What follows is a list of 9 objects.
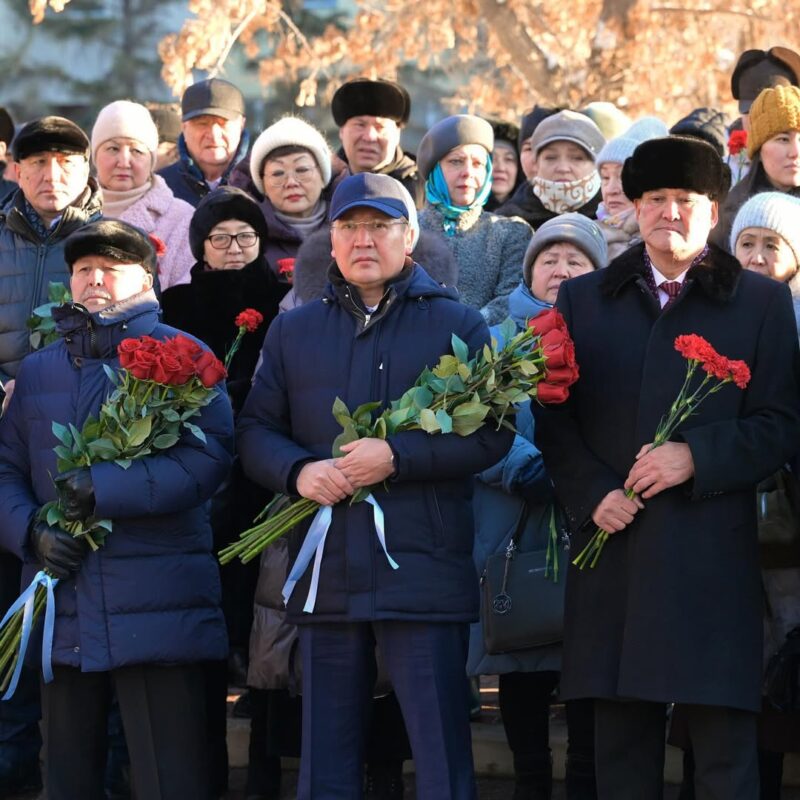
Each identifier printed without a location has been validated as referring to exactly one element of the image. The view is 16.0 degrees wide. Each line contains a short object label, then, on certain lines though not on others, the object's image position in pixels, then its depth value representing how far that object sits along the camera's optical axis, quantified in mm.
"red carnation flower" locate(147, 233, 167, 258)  11397
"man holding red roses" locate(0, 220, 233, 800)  8977
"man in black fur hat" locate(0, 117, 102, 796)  10917
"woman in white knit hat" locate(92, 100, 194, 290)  12736
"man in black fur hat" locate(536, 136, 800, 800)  8384
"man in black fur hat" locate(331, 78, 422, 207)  13030
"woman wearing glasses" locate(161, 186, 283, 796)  10670
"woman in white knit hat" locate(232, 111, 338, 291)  12383
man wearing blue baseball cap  8717
